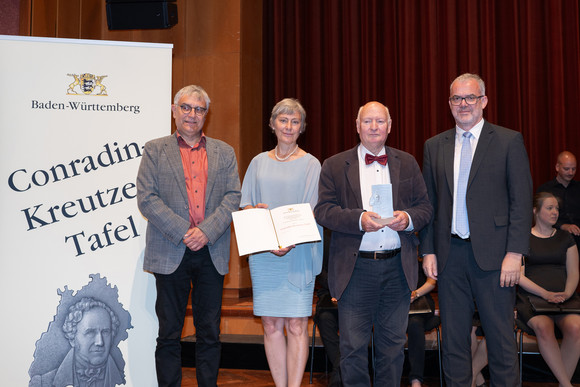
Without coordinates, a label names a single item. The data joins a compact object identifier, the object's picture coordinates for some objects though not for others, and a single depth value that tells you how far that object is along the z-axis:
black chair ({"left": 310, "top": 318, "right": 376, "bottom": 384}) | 4.19
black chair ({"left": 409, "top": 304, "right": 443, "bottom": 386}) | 4.04
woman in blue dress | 3.25
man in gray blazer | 3.14
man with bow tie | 2.92
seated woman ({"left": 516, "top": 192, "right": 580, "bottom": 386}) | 3.83
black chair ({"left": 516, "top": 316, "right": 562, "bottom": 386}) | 3.93
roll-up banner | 3.44
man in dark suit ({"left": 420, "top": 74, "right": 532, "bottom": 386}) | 2.85
